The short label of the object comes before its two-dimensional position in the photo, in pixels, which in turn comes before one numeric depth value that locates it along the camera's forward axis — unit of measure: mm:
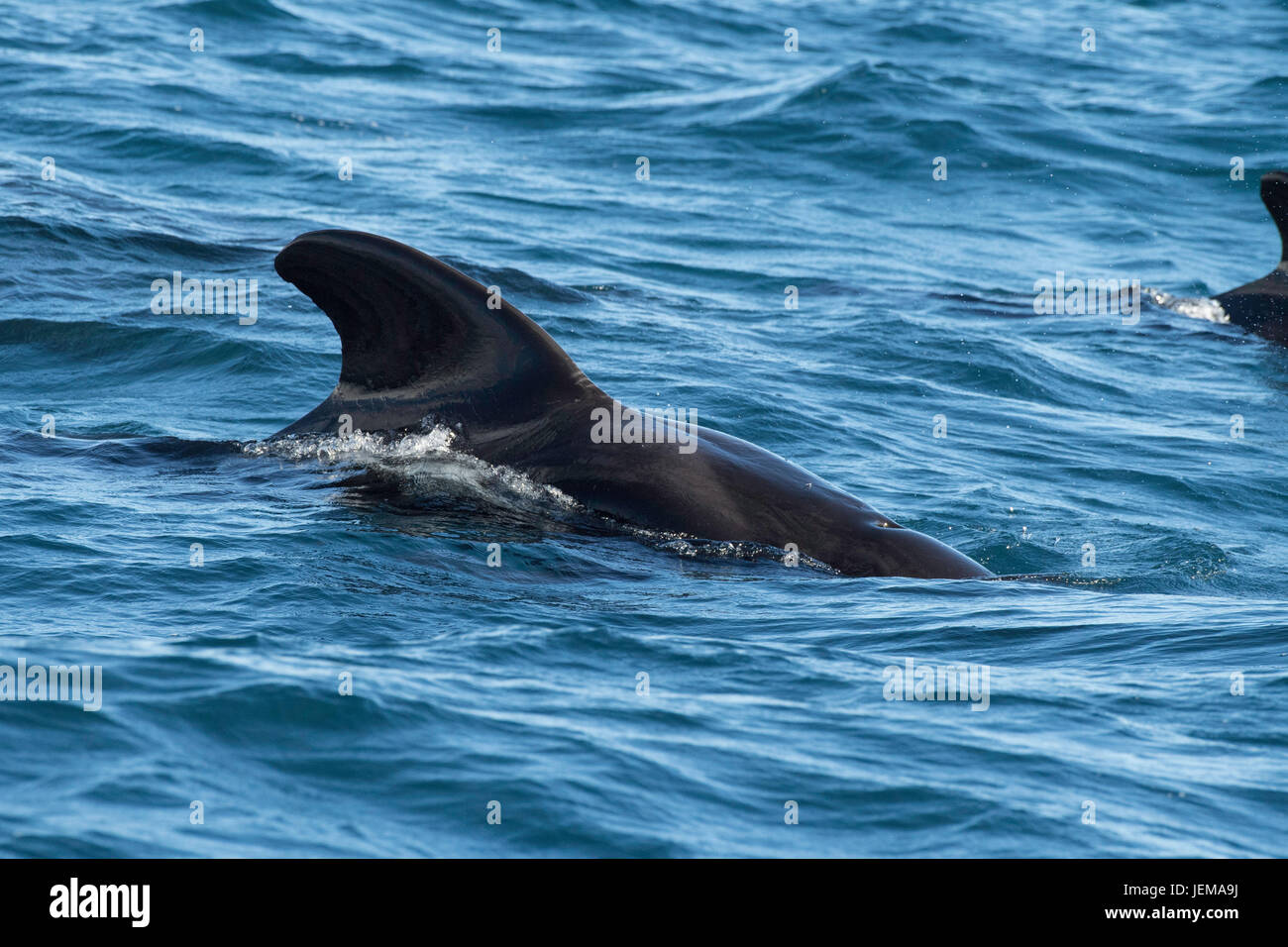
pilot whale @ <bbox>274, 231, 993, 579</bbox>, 18359
